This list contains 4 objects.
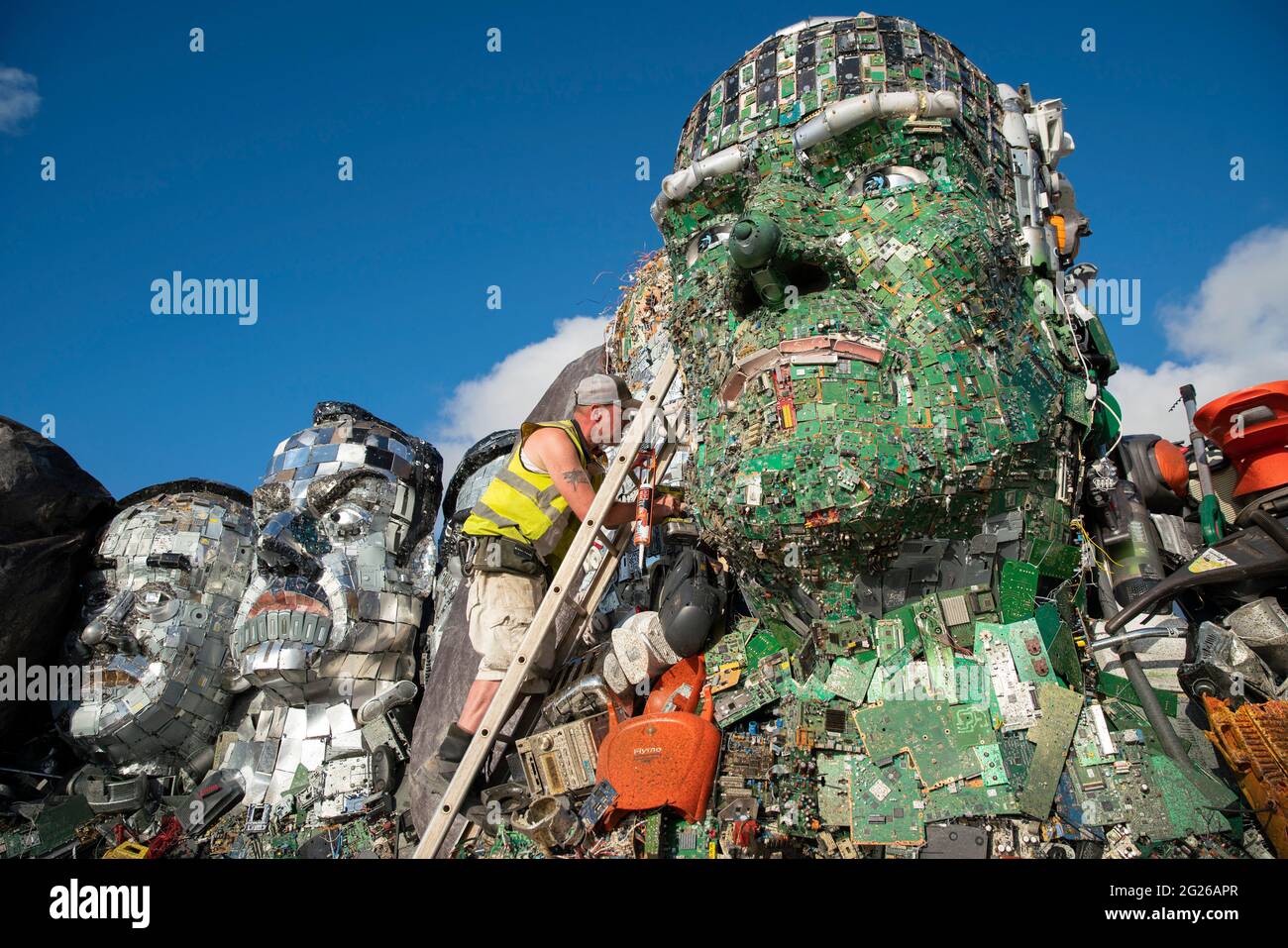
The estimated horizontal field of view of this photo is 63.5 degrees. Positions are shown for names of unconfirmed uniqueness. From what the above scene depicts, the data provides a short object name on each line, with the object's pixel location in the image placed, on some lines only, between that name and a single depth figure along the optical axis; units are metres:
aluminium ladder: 5.32
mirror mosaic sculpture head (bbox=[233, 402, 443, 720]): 6.84
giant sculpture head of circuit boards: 4.38
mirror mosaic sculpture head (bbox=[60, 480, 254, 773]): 7.39
